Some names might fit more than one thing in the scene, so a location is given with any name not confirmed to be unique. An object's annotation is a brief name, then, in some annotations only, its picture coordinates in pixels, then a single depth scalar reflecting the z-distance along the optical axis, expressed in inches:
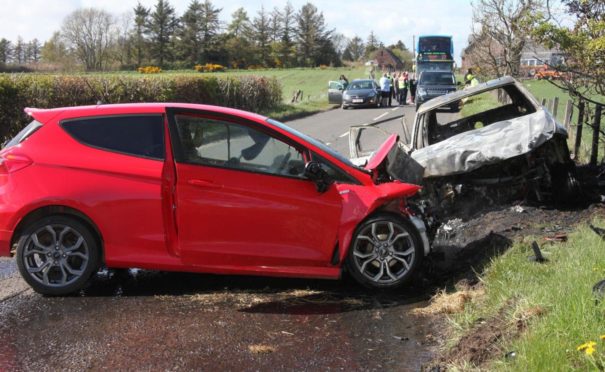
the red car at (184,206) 200.7
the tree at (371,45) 5108.3
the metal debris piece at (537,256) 204.2
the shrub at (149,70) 2984.7
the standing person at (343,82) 1631.4
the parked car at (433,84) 1222.9
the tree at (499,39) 850.6
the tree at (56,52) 3516.2
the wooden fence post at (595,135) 335.9
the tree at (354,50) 5221.5
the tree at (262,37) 4365.2
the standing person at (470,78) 1060.7
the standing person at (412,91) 1575.9
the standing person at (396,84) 1563.2
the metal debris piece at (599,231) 209.4
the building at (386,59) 4431.4
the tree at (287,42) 4414.4
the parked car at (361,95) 1384.1
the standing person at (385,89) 1473.9
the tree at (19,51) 5009.6
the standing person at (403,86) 1488.7
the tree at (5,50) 4490.2
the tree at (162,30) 3959.2
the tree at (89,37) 3654.0
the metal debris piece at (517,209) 283.2
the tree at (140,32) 3914.9
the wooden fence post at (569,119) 483.6
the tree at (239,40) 4116.6
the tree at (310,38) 4485.7
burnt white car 274.4
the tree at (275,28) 4500.5
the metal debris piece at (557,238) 228.7
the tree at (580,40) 279.3
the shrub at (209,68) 3475.4
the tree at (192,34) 3964.1
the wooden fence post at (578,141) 423.5
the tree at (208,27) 4023.1
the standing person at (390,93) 1481.3
